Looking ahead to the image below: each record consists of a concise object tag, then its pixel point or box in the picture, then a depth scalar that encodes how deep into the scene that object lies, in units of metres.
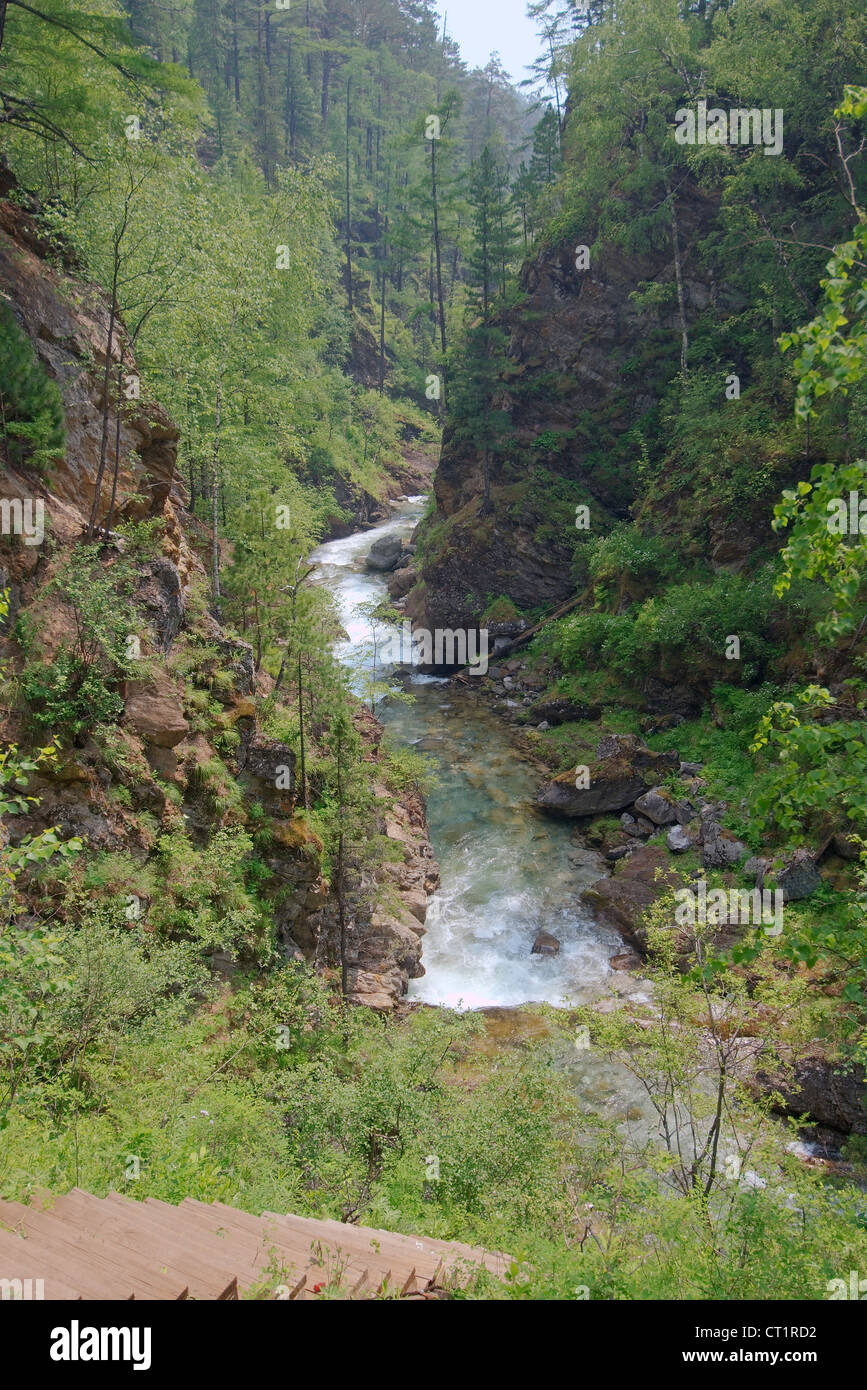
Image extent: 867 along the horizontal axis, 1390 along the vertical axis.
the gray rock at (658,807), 19.61
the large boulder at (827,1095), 11.84
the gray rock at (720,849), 17.12
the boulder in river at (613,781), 21.11
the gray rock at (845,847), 15.06
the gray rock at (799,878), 15.30
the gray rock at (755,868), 16.25
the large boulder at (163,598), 13.27
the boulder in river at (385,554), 40.34
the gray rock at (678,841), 18.33
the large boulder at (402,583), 36.88
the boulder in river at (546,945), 16.97
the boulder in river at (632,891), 17.25
